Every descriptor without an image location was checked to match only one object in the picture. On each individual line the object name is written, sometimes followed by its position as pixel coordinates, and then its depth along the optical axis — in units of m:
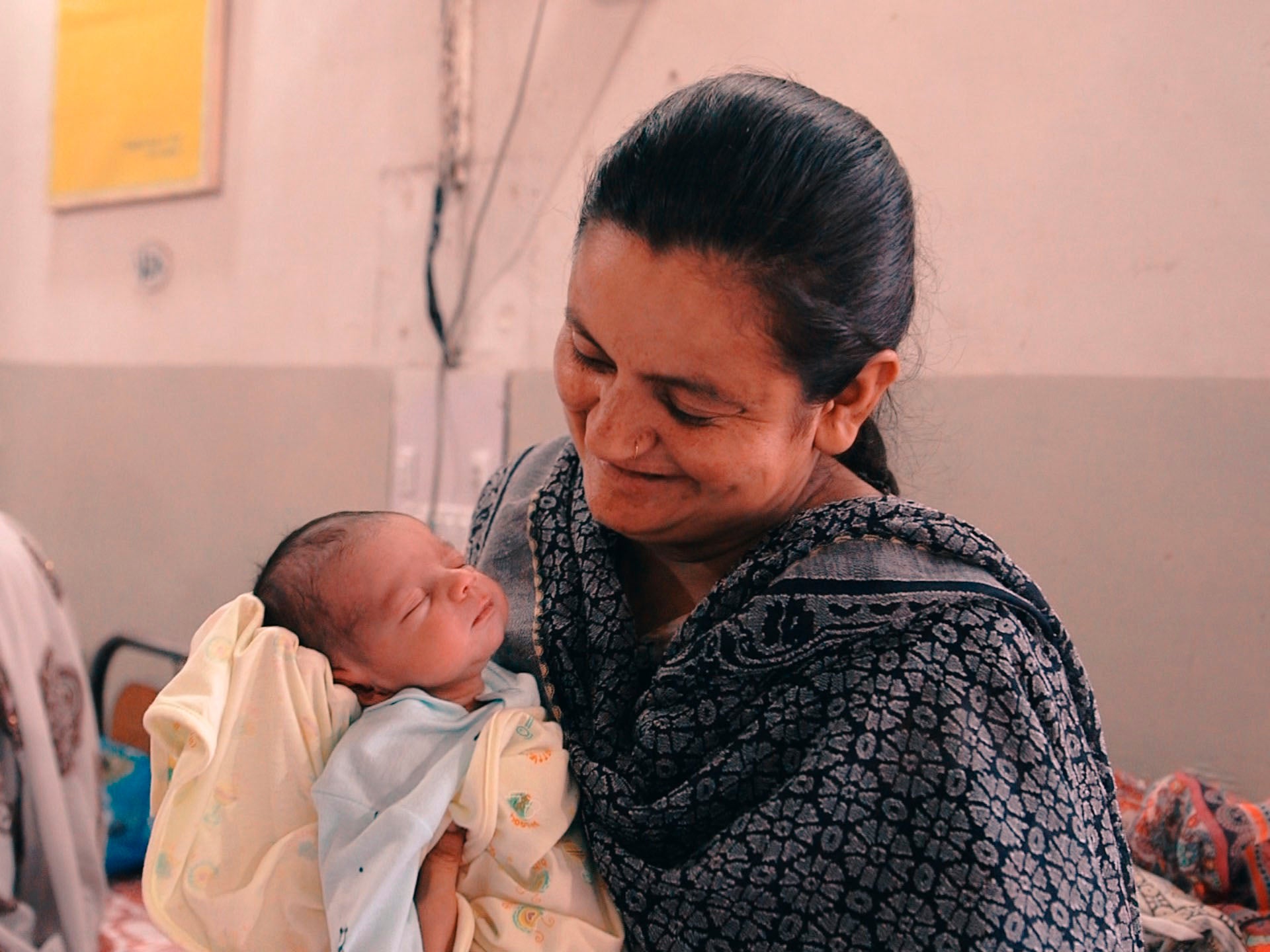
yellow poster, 3.49
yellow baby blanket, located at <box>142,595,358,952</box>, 1.06
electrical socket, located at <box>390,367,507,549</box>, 2.98
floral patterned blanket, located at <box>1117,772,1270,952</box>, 1.66
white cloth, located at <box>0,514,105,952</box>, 2.15
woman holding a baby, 0.93
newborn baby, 1.03
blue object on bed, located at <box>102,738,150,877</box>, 2.69
